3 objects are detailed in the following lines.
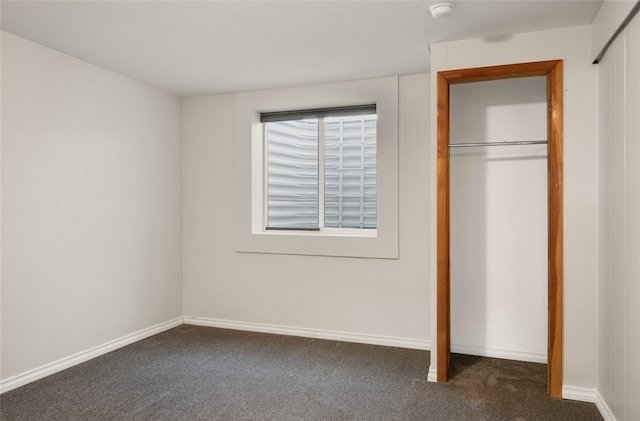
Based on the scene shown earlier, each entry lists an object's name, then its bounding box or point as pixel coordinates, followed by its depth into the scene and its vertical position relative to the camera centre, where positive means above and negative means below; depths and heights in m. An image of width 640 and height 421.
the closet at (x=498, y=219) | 3.16 -0.07
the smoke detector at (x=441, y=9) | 2.28 +1.08
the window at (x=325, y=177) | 3.58 +0.29
